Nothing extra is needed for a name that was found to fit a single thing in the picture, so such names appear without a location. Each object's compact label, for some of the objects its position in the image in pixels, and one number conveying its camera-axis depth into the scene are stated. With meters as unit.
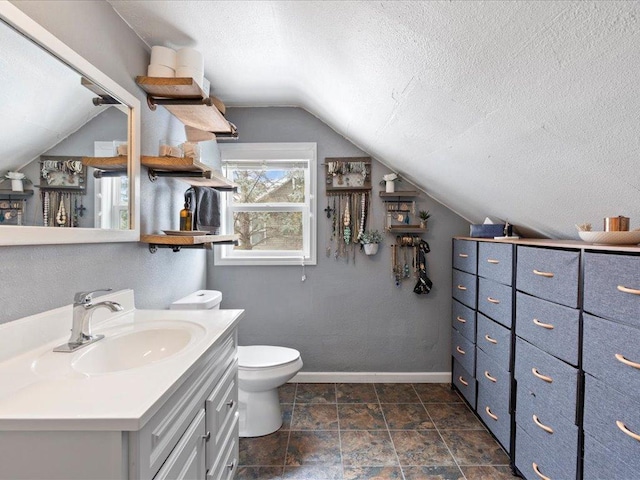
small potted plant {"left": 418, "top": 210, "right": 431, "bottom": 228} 2.49
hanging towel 2.03
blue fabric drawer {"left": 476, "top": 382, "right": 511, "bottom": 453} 1.72
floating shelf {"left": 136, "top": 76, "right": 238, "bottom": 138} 1.58
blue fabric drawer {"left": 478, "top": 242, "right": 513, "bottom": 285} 1.75
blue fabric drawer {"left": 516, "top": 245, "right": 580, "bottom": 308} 1.29
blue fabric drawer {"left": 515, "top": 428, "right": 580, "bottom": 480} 1.26
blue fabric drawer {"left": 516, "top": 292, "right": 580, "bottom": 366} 1.27
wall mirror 0.95
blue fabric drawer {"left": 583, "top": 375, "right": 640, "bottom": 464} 1.01
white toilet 1.87
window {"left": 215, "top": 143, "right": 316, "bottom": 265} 2.63
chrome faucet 1.10
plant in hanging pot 2.51
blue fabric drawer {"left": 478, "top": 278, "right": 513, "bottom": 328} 1.75
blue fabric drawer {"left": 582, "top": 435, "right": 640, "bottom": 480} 1.01
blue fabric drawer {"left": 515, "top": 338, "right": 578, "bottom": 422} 1.27
